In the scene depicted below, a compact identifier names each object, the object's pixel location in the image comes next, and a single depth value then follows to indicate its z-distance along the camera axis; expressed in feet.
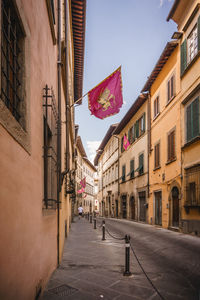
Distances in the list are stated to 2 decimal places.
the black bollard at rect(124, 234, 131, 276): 20.31
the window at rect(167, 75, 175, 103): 51.96
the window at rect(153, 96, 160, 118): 61.72
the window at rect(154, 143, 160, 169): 60.39
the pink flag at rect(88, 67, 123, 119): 30.53
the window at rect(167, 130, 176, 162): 51.24
